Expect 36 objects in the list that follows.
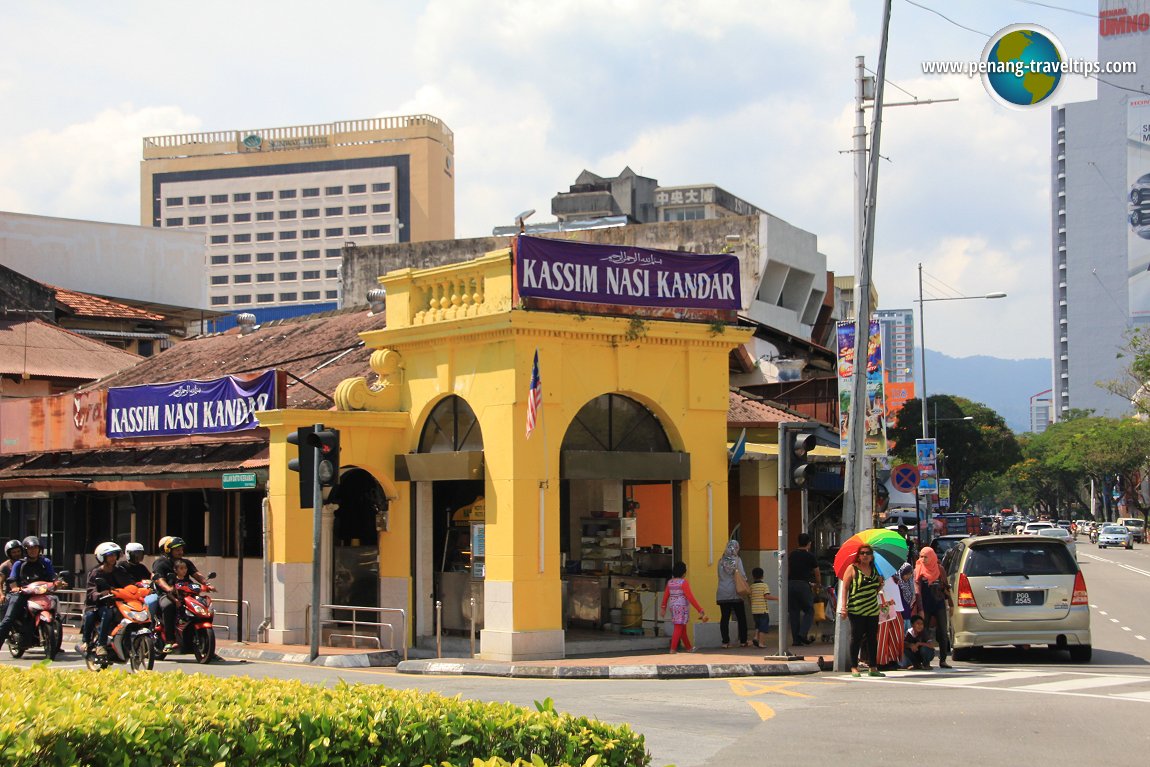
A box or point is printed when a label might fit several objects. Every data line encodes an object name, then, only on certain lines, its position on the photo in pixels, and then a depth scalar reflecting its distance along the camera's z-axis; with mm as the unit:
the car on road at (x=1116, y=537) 74331
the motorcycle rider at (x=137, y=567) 17875
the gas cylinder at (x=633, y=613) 20781
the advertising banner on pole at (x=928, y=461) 42375
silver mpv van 18062
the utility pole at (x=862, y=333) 19719
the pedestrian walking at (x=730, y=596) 19484
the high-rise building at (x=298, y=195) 135500
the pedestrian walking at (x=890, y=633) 16406
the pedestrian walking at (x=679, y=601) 18828
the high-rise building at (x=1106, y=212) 138000
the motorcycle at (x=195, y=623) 17797
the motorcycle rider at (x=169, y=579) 17750
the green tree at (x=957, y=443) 65875
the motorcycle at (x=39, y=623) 19625
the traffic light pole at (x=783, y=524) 17453
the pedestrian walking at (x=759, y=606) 19812
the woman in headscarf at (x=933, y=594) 17719
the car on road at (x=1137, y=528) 88788
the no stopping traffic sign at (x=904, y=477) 30328
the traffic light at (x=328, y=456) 18047
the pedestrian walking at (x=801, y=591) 19859
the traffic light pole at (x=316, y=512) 18156
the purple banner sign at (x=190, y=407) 21812
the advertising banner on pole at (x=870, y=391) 20359
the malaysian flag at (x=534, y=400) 18453
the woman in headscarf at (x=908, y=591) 17312
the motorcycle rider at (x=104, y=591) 17453
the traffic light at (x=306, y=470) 18219
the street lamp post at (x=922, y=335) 44791
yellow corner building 18641
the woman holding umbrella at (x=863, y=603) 16172
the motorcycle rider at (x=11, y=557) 20531
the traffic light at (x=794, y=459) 17359
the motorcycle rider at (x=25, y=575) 19812
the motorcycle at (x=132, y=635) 16750
